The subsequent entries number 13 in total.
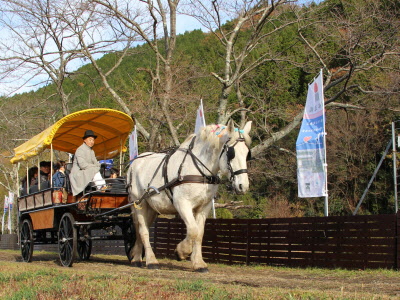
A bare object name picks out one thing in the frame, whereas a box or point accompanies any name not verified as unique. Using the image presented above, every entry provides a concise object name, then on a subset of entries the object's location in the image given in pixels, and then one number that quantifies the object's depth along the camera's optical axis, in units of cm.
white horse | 903
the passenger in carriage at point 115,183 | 1154
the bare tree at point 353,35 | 1641
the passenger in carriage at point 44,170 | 1311
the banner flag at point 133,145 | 1583
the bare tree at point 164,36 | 1845
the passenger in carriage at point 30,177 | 1373
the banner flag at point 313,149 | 1195
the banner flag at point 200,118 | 1486
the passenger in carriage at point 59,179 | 1167
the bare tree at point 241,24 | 1762
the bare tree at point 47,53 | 1948
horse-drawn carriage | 937
